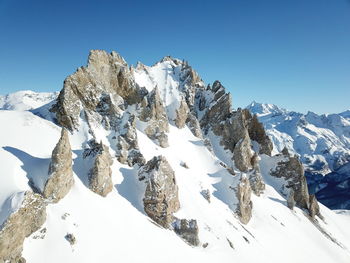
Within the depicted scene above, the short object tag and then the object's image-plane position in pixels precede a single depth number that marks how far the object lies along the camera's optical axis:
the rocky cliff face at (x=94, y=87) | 54.25
